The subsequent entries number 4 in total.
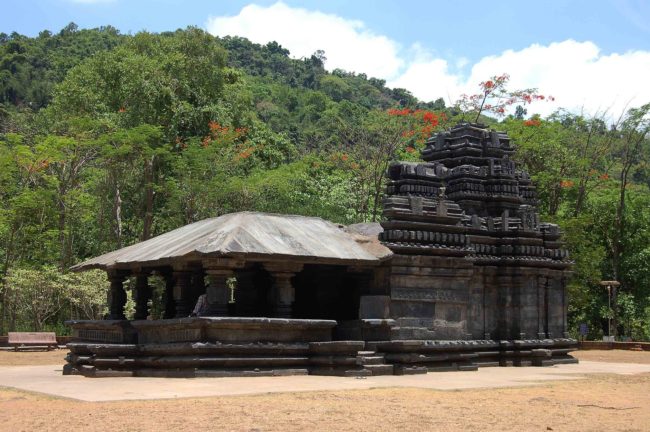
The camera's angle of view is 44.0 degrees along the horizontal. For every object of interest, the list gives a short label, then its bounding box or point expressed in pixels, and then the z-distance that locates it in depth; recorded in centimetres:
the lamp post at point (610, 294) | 3362
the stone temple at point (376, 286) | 1566
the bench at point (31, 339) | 2667
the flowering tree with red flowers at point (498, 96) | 3843
